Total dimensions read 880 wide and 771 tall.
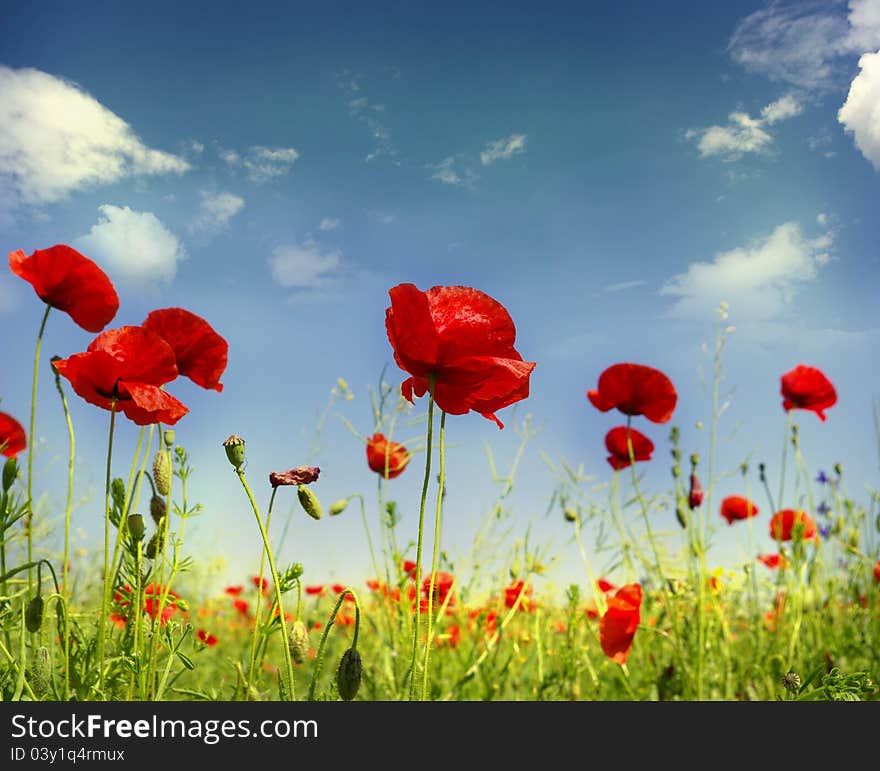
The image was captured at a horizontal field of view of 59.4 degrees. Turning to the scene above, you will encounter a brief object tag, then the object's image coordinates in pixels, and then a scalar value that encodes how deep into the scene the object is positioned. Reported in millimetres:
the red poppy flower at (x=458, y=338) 659
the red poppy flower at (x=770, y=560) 2095
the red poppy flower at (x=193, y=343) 981
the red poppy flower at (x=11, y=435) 1167
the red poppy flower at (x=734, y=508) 2092
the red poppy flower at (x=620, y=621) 1256
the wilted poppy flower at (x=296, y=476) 745
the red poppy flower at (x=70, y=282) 1016
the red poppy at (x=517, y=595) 1667
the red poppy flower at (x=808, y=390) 1873
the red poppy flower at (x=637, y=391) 1432
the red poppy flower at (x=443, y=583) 1578
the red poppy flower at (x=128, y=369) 853
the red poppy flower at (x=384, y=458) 1414
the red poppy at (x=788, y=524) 1888
